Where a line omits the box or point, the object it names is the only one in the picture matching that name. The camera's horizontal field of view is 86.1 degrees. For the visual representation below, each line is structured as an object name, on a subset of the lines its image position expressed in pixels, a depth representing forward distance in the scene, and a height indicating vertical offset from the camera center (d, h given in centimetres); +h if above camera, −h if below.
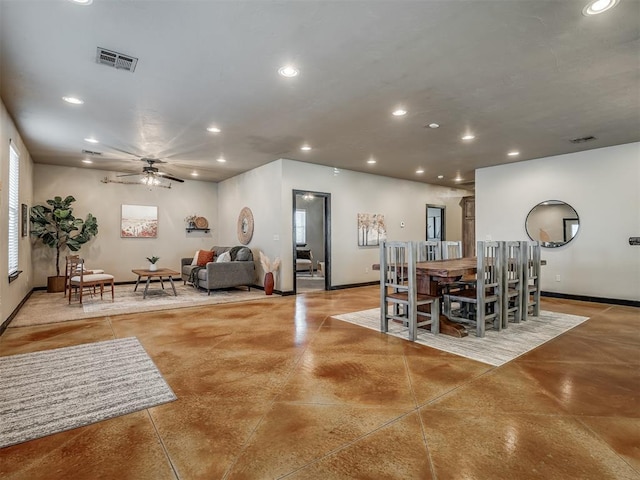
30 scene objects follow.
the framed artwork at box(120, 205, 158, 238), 845 +52
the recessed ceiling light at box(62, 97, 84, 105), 394 +166
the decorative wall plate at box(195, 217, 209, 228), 937 +55
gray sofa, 682 -62
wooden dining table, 366 -38
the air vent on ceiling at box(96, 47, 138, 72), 296 +164
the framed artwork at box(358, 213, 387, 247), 819 +32
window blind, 479 +49
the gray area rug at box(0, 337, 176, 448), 211 -110
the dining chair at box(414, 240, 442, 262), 480 -14
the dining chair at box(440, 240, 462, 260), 548 -11
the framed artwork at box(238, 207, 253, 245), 790 +39
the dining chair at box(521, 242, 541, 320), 468 -43
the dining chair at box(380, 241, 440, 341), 379 -59
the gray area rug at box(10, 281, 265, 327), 495 -106
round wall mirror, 634 +37
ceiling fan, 680 +142
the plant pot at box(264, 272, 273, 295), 685 -82
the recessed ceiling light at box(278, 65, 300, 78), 319 +163
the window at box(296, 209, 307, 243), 1135 +57
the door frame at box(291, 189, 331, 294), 756 +11
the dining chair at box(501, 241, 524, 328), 426 -47
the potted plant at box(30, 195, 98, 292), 713 +31
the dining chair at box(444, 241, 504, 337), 389 -65
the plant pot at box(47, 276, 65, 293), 725 -89
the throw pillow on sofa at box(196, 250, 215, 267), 810 -36
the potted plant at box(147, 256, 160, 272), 698 -46
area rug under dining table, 335 -107
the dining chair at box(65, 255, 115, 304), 588 -63
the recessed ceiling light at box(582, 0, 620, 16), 233 +164
